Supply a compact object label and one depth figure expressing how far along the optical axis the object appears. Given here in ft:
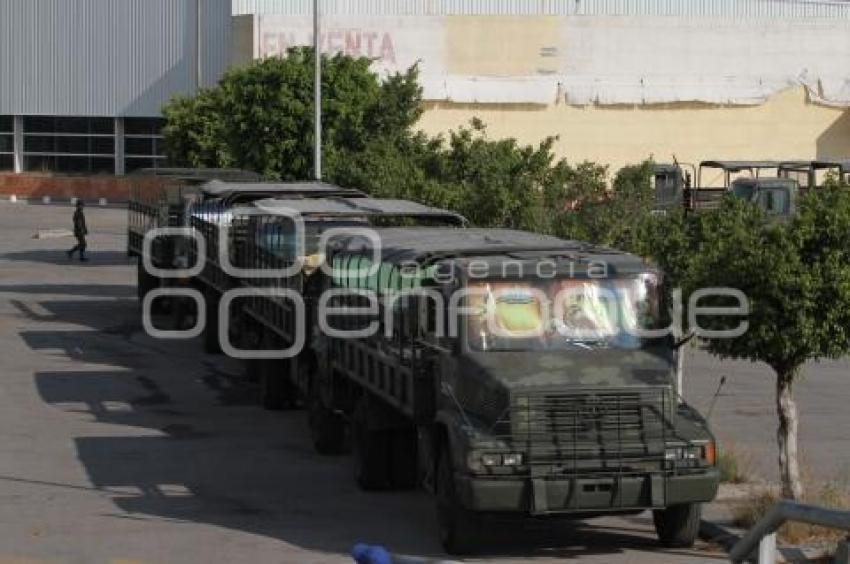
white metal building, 232.94
